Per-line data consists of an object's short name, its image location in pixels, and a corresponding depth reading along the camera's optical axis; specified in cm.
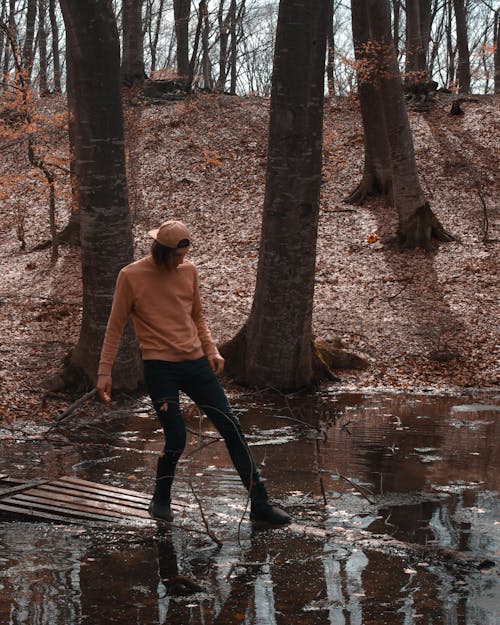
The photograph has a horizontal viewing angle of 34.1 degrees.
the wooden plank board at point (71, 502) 574
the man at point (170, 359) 559
